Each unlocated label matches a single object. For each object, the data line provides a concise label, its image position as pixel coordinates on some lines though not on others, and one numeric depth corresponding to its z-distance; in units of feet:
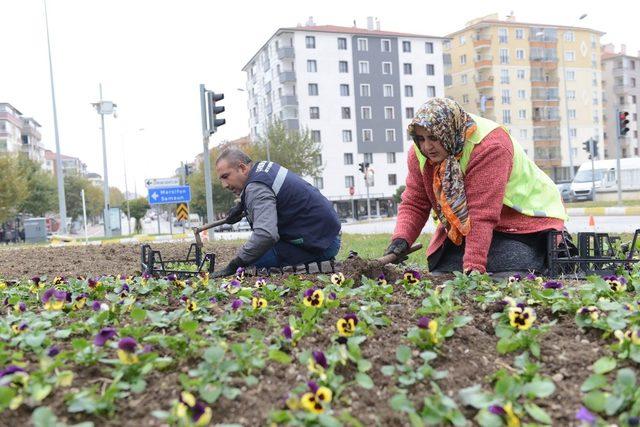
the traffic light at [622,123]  69.82
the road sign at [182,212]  74.87
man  14.34
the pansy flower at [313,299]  8.21
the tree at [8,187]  104.78
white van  109.70
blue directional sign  75.31
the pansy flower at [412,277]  10.74
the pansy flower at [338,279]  10.57
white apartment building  193.16
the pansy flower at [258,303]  8.48
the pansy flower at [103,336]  6.55
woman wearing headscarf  12.20
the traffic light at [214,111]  44.98
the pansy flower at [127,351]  6.18
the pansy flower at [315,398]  5.26
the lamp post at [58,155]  76.33
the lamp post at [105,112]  110.83
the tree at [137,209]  197.77
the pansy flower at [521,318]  7.21
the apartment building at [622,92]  273.13
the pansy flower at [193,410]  5.03
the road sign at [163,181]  96.43
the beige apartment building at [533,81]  223.51
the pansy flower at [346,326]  7.07
